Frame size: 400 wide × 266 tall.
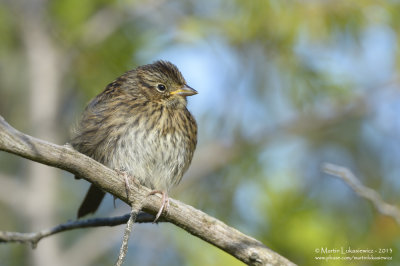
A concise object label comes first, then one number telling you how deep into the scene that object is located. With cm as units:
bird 830
